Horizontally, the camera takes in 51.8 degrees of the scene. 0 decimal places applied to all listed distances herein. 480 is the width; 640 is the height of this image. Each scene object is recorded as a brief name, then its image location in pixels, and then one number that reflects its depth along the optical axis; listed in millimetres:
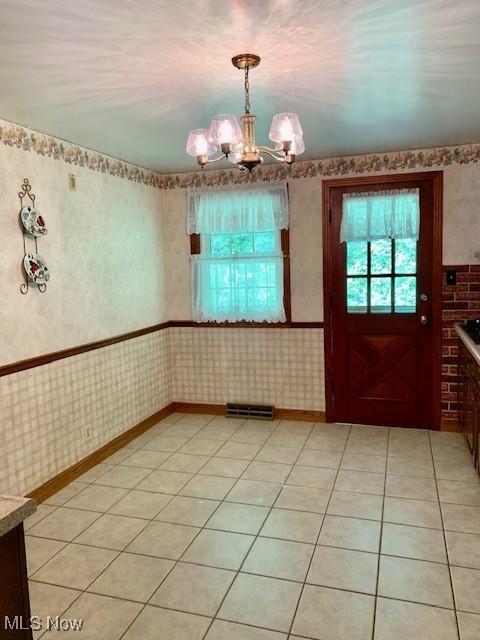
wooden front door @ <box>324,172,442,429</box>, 4168
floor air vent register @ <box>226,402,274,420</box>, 4711
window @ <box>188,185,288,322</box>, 4496
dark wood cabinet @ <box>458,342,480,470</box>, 3213
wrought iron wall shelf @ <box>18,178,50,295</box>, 3051
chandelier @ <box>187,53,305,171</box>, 2213
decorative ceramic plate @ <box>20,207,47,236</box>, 3043
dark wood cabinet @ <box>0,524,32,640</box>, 1202
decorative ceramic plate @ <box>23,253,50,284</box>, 3064
